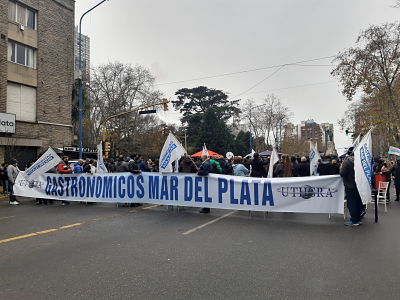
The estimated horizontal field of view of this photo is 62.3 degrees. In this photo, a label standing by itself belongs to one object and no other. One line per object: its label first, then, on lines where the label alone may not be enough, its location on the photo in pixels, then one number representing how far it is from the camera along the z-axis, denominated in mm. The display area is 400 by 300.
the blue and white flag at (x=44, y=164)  12312
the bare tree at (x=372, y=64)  28156
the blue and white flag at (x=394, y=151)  16264
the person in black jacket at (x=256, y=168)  11188
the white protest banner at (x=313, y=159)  14110
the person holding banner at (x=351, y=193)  8141
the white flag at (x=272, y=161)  10212
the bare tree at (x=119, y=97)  44375
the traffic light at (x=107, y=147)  26438
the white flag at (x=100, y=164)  13414
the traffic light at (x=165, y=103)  24362
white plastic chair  11833
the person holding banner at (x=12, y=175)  13070
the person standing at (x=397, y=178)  13969
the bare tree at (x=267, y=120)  62844
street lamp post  21306
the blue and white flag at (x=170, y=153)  10297
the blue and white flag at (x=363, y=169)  8008
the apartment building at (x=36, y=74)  22672
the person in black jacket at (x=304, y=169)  12102
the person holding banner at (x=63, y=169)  12594
